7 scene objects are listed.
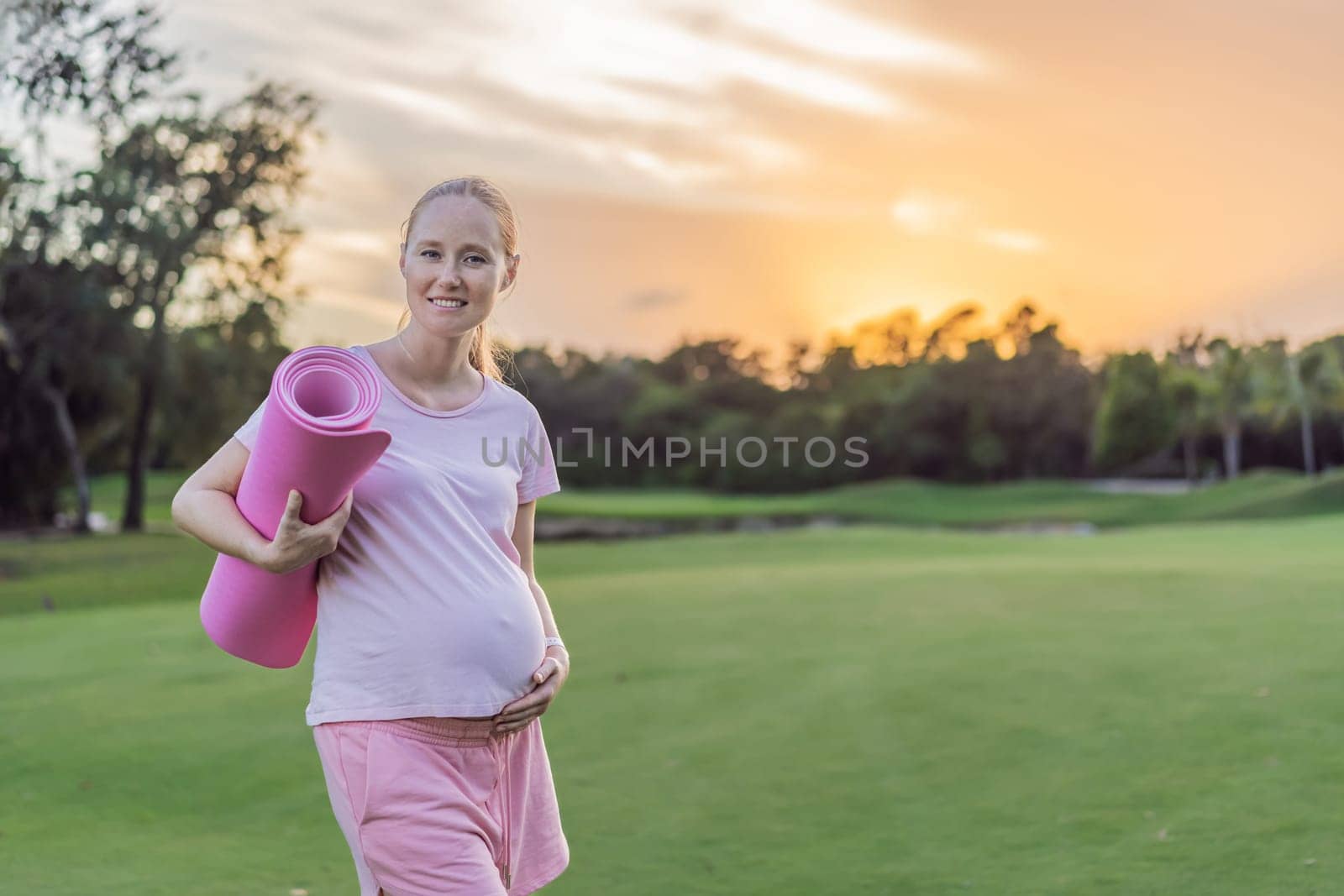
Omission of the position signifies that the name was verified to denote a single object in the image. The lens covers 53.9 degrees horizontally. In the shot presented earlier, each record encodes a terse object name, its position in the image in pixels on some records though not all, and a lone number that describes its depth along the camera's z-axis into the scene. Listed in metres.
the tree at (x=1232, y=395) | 41.47
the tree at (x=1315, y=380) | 38.88
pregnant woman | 2.14
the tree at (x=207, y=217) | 27.73
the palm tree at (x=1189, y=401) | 42.28
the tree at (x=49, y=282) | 14.41
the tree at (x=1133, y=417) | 43.44
